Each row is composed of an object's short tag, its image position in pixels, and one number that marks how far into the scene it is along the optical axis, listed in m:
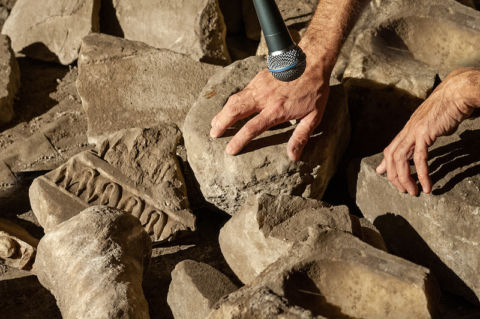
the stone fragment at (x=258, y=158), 2.46
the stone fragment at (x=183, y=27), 3.46
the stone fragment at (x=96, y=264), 2.17
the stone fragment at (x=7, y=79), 3.46
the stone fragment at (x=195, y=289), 2.18
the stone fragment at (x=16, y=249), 2.62
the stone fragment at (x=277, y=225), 2.22
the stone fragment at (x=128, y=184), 2.68
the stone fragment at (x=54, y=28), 3.76
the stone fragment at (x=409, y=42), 2.90
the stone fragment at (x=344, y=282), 1.94
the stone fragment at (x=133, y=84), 3.08
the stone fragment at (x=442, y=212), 2.27
